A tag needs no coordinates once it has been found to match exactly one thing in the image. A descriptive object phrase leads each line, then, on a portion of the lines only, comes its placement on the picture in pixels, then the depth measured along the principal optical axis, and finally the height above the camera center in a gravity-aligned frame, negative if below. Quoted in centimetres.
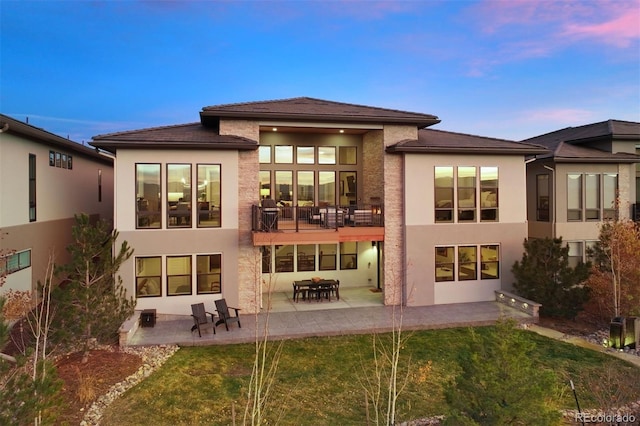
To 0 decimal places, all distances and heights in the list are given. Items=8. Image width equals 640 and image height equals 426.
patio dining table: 1603 -313
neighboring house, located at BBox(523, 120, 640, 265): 1838 +107
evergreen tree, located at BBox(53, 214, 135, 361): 941 -192
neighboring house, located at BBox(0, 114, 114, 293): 1334 +74
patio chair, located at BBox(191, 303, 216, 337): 1216 -326
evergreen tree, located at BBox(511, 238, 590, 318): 1366 -244
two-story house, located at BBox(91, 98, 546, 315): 1404 +32
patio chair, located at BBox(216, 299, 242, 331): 1289 -332
